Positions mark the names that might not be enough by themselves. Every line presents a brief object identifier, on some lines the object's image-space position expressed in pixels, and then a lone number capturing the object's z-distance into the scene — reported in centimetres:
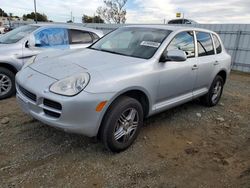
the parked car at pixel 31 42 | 389
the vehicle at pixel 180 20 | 1514
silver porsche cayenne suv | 208
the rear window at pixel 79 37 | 479
